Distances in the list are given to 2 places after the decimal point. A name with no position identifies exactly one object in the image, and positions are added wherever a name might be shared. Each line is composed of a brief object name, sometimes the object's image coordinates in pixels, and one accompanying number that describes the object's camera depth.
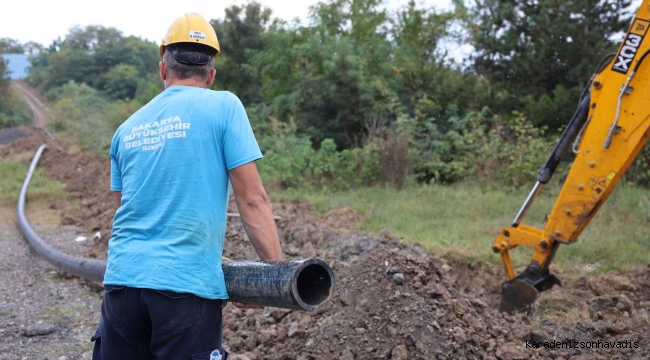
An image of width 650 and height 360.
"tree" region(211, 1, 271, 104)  23.73
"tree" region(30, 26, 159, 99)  47.03
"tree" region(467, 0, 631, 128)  15.30
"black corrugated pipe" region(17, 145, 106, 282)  6.21
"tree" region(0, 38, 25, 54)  50.03
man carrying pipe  2.45
